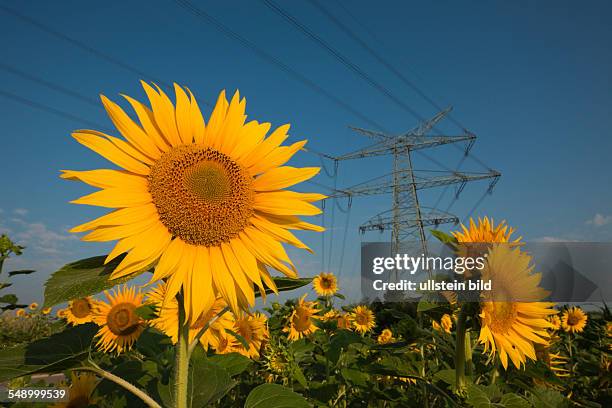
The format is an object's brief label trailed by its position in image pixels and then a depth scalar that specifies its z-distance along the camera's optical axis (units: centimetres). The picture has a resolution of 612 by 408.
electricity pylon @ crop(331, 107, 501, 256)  2719
